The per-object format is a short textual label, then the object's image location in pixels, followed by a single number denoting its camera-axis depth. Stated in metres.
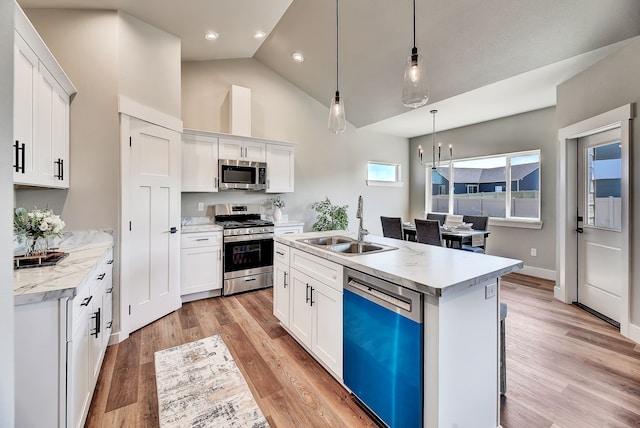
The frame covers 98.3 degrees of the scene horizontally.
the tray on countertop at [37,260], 1.67
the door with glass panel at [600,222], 3.00
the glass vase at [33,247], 1.79
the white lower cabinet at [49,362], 1.24
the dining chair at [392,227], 4.36
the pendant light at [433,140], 5.71
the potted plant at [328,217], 5.23
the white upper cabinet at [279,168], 4.49
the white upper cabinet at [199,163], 3.75
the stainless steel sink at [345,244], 2.27
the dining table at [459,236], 4.04
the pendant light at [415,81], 1.85
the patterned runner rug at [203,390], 1.69
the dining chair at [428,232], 3.82
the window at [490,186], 4.84
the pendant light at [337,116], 2.54
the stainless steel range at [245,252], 3.82
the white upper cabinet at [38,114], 1.63
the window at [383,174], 6.26
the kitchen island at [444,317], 1.29
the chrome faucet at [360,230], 2.37
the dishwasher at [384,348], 1.35
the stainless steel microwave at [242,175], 4.02
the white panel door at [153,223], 2.77
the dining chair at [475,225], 4.29
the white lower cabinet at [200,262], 3.53
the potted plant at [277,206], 4.61
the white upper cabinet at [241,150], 4.04
